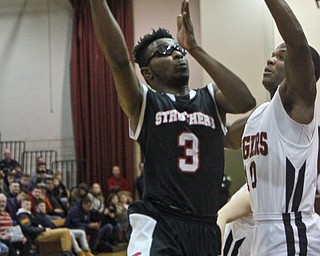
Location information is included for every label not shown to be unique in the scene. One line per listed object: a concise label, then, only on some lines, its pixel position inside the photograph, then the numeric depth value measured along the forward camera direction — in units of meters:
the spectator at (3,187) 12.40
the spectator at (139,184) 15.01
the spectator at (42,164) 14.59
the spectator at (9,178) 13.16
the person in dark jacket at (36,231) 11.16
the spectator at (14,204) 11.40
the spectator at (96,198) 13.69
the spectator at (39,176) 13.81
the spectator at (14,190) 12.17
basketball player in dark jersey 3.67
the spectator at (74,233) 11.90
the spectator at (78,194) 13.38
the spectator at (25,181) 13.13
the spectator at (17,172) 13.74
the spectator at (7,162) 14.90
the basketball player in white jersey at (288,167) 3.57
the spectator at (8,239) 10.61
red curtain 17.20
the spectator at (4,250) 10.31
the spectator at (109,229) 13.67
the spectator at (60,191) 13.67
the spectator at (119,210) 14.04
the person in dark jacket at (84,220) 12.88
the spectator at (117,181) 16.19
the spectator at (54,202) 13.07
